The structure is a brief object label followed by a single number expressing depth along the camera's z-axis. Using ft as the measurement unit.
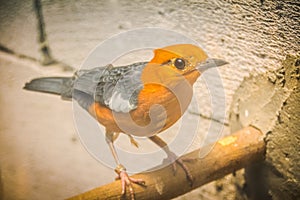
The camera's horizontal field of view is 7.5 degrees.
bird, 4.97
